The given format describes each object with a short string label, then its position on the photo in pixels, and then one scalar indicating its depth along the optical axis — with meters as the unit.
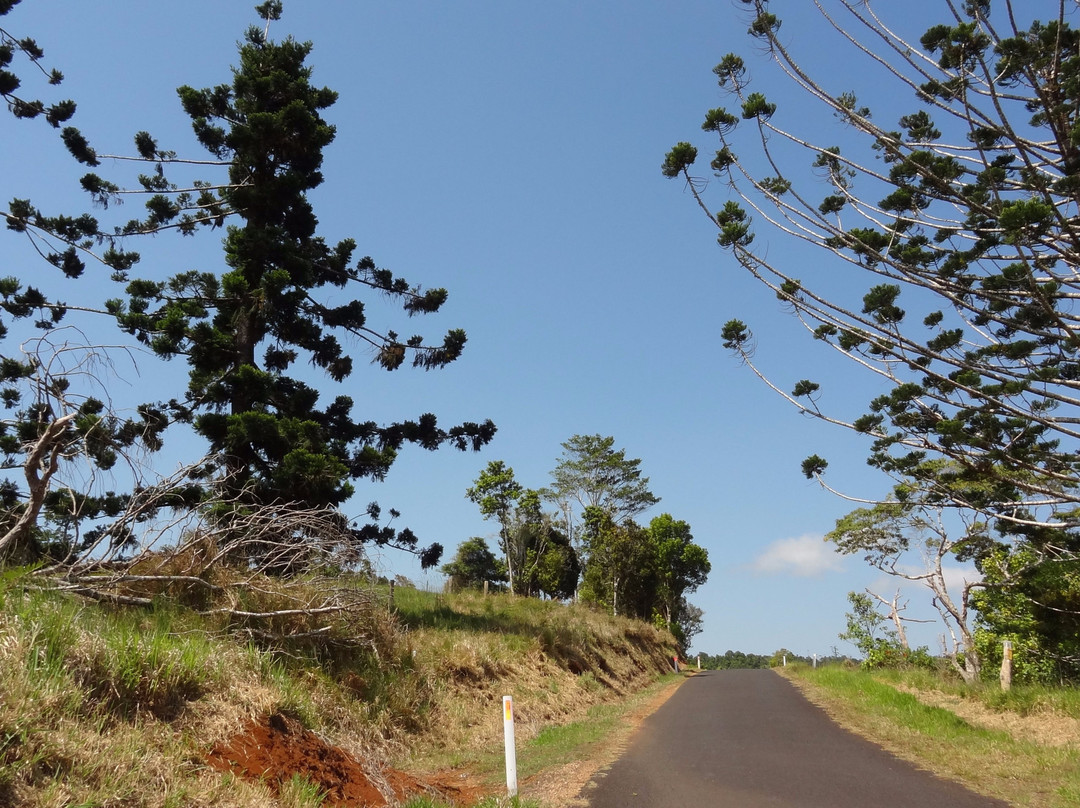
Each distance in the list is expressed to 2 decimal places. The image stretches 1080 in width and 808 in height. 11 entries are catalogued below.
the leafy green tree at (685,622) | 55.84
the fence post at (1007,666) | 12.89
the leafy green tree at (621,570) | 41.12
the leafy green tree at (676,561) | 55.66
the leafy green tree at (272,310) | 14.24
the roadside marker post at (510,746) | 6.98
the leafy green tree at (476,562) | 55.19
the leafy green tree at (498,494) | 41.19
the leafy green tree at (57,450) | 6.04
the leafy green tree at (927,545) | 18.22
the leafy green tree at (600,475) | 54.59
